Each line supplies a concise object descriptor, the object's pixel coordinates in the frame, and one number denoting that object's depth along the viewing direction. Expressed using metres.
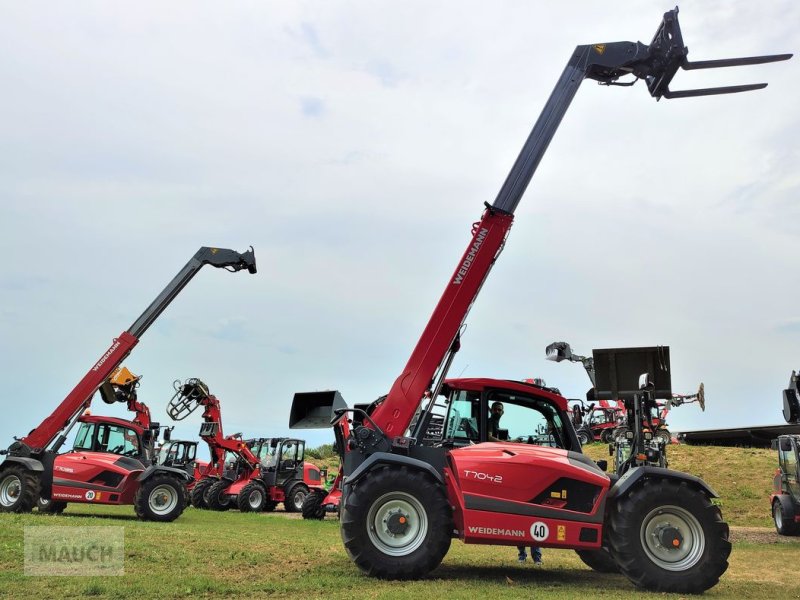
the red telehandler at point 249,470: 26.77
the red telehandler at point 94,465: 18.19
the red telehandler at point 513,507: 8.84
